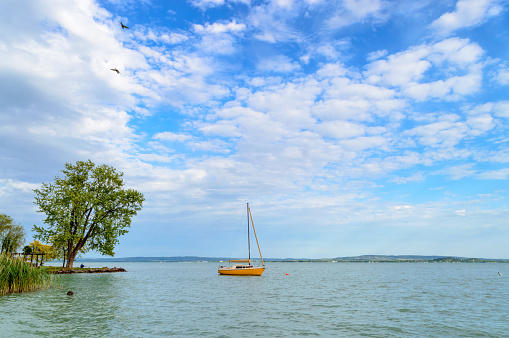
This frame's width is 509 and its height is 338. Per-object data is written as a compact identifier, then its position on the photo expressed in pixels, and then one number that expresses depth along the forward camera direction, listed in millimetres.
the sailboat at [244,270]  73750
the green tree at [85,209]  58406
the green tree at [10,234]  65750
